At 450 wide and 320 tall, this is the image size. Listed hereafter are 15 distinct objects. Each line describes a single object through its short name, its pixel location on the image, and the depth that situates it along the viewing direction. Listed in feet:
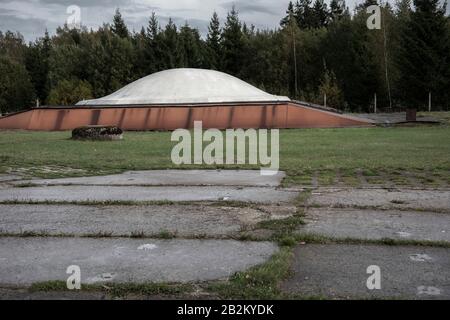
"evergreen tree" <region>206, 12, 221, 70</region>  170.50
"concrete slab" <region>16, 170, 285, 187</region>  22.27
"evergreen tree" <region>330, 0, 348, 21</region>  237.74
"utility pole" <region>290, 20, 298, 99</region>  159.67
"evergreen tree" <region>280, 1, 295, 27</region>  243.19
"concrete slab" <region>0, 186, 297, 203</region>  18.17
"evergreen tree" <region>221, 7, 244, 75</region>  172.04
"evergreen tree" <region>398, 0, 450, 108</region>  109.60
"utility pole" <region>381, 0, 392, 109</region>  129.32
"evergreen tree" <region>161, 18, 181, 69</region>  158.70
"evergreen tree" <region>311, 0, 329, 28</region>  236.02
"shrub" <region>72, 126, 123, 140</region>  52.36
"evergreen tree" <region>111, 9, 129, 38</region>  215.92
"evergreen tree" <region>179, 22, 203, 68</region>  162.61
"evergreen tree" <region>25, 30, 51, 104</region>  196.34
